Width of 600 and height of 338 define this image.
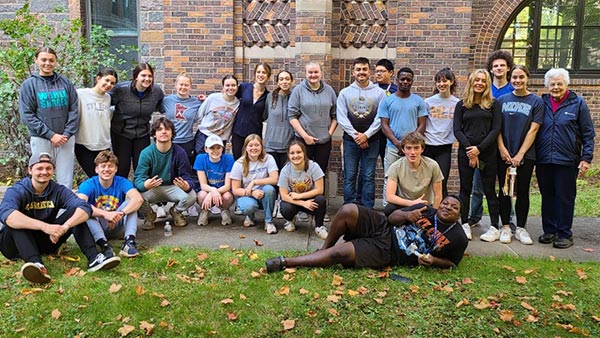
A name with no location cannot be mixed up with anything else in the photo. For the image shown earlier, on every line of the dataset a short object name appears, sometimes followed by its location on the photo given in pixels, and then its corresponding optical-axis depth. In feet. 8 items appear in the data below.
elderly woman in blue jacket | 17.35
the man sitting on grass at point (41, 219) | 14.71
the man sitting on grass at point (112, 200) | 16.60
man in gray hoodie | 20.27
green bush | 24.77
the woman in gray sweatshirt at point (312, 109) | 19.97
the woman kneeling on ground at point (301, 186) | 18.56
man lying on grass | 14.92
